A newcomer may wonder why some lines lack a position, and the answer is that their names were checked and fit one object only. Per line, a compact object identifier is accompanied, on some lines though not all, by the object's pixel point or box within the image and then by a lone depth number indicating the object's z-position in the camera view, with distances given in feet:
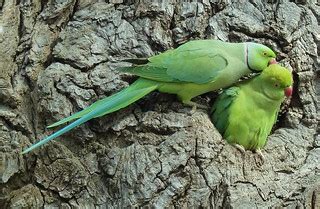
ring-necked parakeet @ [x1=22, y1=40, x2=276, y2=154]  15.33
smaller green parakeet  15.64
